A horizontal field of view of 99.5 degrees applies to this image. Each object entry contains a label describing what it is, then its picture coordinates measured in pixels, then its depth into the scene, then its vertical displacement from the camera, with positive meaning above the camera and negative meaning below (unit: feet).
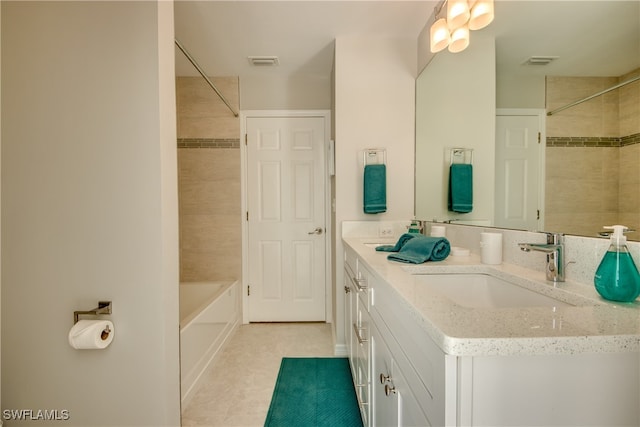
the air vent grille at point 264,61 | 7.54 +4.13
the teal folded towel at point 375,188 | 6.38 +0.39
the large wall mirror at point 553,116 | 2.27 +0.93
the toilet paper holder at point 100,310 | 3.61 -1.38
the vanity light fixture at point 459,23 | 4.03 +2.96
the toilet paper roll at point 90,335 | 3.41 -1.63
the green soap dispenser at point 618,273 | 2.02 -0.53
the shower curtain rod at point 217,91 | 5.41 +3.08
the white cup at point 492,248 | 3.51 -0.58
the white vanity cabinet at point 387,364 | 1.81 -1.50
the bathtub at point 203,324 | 5.20 -2.87
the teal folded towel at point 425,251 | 3.60 -0.66
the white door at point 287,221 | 8.77 -0.51
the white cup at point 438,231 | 5.06 -0.51
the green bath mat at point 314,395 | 4.67 -3.70
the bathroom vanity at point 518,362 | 1.49 -0.93
